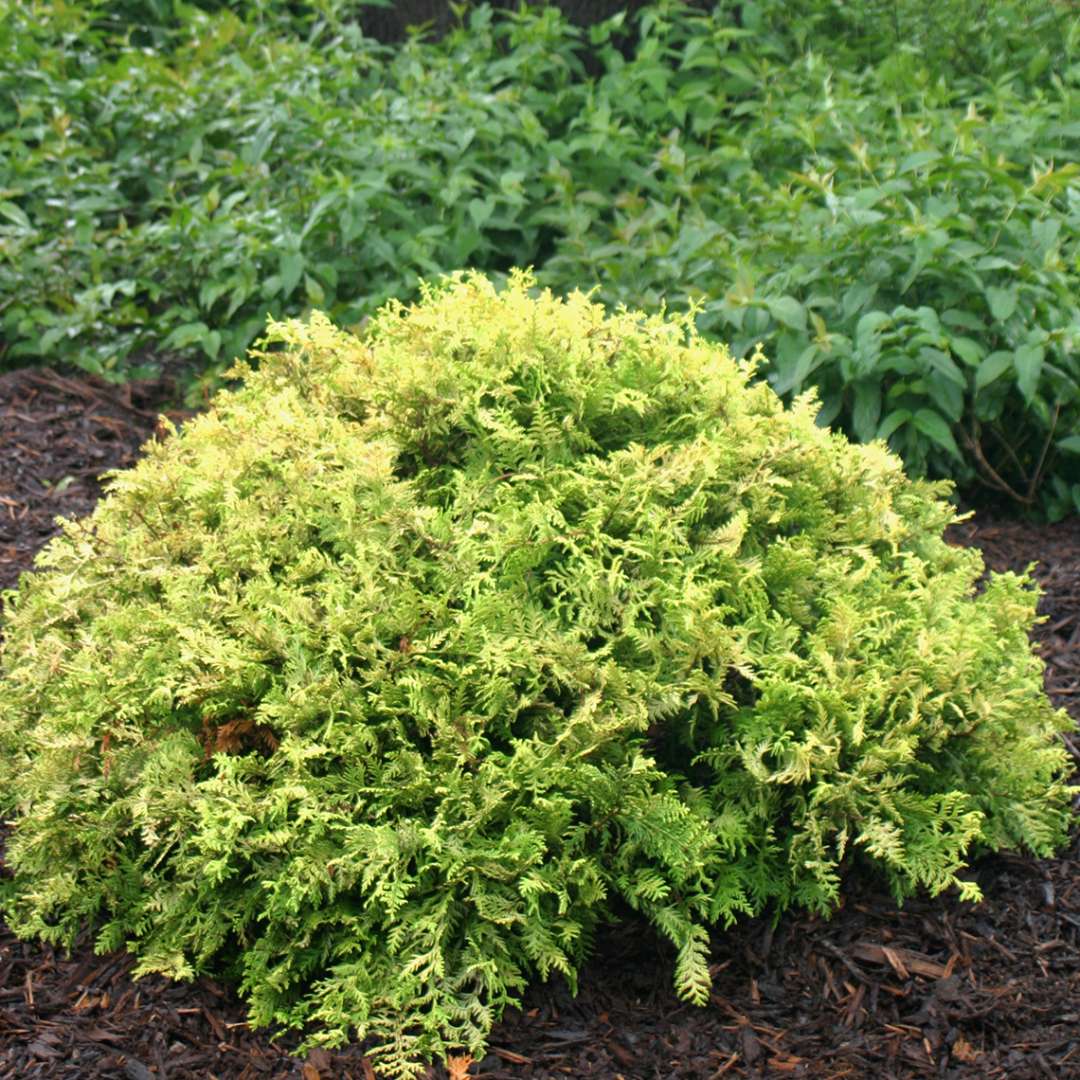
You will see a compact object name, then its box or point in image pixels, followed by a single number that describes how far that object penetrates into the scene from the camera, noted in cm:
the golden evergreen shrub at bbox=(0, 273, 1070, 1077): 259
